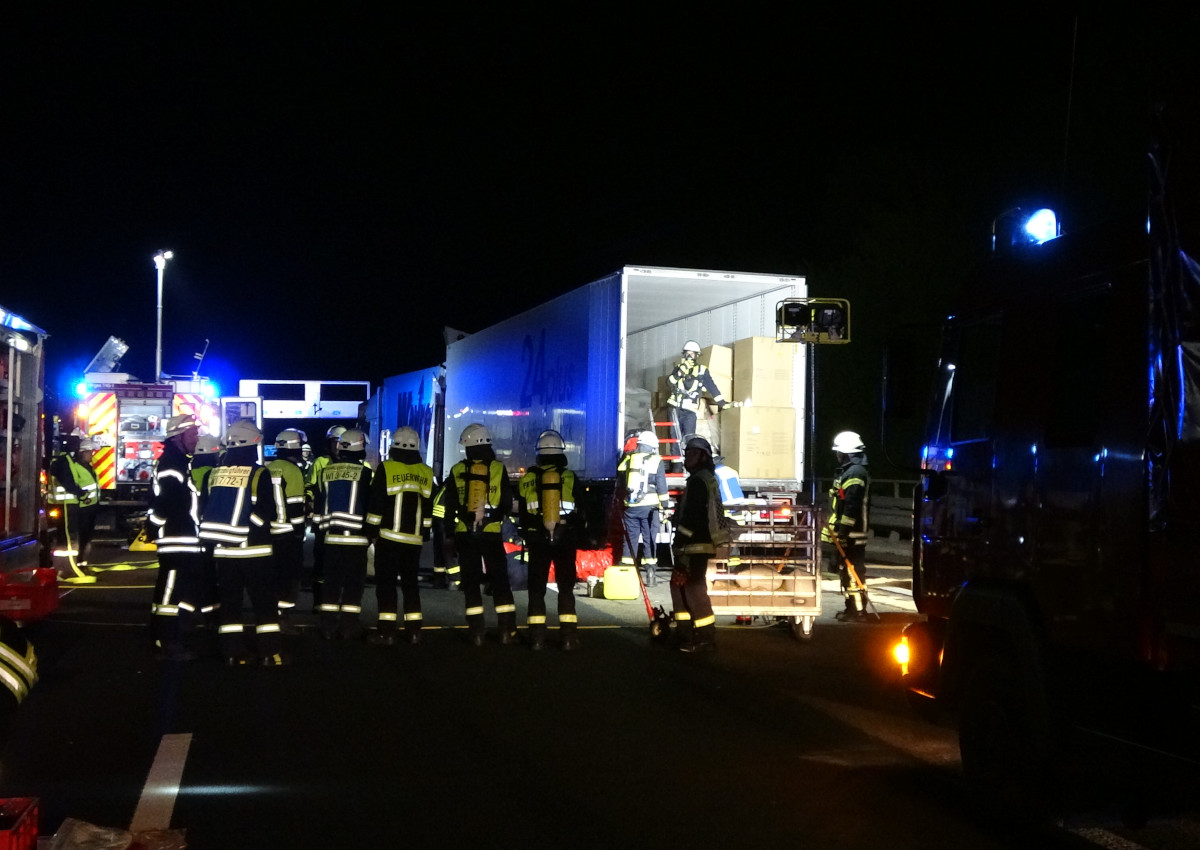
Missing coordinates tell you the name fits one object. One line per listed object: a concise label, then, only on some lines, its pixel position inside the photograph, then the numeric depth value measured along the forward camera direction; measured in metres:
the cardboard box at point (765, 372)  15.45
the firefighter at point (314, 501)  12.89
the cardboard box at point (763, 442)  15.51
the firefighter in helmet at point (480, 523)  11.31
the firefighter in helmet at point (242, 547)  10.02
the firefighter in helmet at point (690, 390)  15.65
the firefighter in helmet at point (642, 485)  15.20
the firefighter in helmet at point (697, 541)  10.94
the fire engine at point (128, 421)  24.27
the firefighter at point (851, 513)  13.18
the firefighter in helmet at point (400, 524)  11.27
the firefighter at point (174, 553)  10.47
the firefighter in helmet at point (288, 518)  11.37
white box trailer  15.41
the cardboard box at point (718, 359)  15.77
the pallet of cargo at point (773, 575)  11.78
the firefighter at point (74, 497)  15.88
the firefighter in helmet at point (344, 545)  11.45
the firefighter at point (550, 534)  11.09
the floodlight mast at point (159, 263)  37.73
